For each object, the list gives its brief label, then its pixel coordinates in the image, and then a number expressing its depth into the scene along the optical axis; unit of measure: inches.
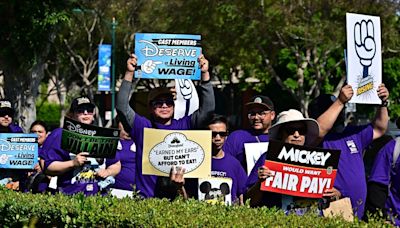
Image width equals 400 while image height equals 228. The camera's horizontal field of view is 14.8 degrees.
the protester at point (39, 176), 579.6
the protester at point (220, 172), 469.2
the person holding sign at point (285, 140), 445.7
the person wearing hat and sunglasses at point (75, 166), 523.8
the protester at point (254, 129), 552.3
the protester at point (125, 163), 550.9
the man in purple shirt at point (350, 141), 463.3
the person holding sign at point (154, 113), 496.5
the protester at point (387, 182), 434.5
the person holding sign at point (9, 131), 626.8
